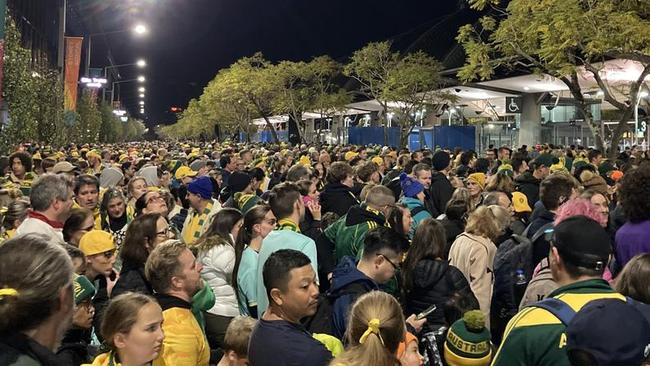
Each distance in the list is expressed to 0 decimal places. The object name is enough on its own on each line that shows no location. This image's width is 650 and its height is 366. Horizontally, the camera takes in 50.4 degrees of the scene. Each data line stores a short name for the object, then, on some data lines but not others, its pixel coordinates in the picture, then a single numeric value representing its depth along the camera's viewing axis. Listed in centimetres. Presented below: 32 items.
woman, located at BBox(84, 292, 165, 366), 346
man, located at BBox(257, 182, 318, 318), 510
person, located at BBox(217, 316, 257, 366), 442
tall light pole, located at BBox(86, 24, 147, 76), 3257
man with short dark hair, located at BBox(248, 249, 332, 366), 341
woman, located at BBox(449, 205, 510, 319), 617
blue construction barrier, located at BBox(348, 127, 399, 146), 4050
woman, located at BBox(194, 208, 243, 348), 561
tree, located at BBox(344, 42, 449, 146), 3397
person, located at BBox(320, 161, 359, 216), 879
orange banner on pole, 3070
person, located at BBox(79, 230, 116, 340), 514
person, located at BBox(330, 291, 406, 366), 296
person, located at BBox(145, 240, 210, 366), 398
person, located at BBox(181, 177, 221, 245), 773
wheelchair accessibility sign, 3656
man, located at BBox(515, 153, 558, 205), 1005
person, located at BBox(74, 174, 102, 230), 826
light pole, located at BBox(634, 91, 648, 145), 2777
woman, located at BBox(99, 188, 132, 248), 793
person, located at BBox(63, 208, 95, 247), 601
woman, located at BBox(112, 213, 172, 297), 476
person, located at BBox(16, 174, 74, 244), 608
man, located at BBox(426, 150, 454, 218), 997
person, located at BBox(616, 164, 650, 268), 509
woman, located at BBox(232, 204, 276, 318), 546
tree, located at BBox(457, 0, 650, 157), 1420
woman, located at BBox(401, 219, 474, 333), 523
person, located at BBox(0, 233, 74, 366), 237
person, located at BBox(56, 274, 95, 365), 397
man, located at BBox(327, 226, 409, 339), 431
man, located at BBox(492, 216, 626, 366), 284
